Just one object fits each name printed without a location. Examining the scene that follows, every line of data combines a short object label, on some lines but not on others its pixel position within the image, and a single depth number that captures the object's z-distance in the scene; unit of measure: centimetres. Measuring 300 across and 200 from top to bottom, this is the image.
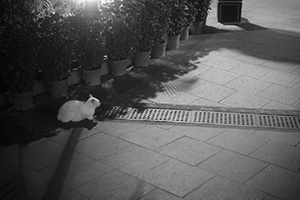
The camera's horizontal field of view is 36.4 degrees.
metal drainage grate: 673
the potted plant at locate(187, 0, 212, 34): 1055
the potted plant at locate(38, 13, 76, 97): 715
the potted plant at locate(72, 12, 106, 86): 748
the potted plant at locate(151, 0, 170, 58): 866
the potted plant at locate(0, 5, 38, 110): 683
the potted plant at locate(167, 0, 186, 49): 925
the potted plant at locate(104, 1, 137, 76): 793
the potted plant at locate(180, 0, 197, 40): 973
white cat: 677
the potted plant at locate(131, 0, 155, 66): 837
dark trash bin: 1187
